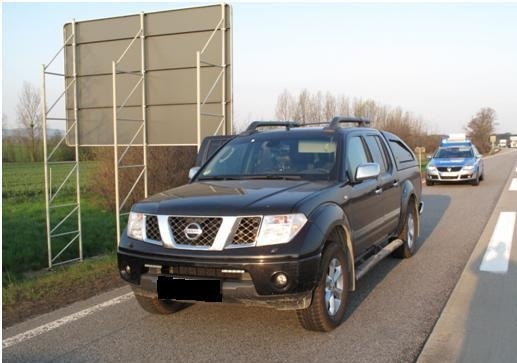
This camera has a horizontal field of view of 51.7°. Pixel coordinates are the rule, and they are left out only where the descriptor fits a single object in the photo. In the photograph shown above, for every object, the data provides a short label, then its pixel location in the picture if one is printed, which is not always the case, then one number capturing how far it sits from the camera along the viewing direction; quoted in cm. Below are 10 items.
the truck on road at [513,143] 12750
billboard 886
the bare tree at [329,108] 3375
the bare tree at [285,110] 2866
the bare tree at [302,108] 2891
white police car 1838
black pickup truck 414
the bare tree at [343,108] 3751
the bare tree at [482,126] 8556
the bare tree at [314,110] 3073
